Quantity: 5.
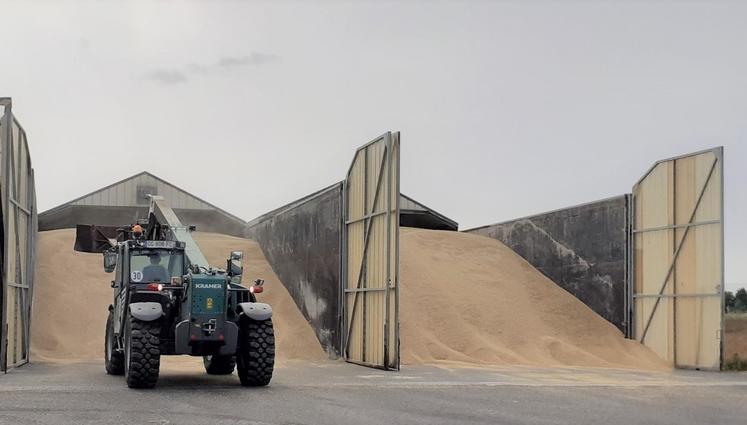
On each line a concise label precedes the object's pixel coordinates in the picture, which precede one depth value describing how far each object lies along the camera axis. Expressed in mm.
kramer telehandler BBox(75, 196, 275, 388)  15148
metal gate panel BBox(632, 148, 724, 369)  22844
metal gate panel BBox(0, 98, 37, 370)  19438
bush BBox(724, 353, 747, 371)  23328
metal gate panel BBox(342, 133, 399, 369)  20891
